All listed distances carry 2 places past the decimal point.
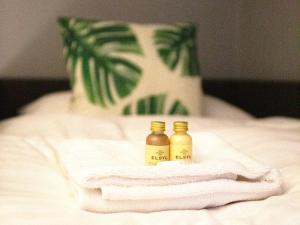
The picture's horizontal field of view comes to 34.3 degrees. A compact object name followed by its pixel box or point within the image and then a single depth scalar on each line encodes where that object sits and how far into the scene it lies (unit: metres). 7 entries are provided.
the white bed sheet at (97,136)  0.71
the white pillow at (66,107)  1.70
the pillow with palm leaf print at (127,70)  1.61
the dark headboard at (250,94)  1.88
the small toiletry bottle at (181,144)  0.88
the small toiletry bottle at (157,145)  0.87
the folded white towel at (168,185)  0.73
